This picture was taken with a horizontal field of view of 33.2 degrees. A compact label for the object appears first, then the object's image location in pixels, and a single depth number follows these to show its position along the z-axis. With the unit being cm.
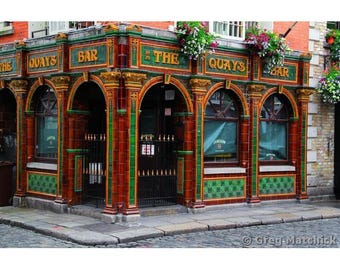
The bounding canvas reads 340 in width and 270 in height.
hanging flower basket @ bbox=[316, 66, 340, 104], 1561
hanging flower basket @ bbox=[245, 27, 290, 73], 1387
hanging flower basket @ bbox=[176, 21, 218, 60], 1254
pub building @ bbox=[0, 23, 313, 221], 1194
